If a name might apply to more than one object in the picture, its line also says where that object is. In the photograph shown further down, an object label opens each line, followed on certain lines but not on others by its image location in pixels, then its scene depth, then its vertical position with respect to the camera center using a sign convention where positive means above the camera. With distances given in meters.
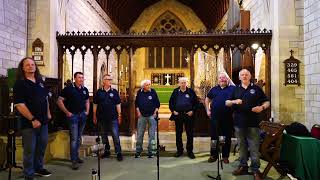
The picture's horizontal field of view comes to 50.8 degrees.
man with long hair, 3.79 -0.12
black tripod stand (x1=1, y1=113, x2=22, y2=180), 4.18 -0.58
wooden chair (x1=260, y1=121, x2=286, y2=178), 3.96 -0.62
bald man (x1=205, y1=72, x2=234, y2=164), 4.97 -0.27
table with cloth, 3.76 -0.71
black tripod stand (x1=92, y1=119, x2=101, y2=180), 3.31 -0.49
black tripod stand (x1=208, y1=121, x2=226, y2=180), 3.84 -0.64
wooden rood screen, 6.32 +1.02
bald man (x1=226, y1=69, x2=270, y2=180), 4.11 -0.28
